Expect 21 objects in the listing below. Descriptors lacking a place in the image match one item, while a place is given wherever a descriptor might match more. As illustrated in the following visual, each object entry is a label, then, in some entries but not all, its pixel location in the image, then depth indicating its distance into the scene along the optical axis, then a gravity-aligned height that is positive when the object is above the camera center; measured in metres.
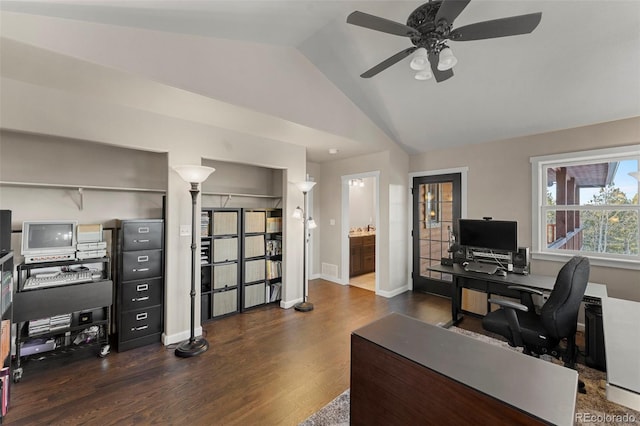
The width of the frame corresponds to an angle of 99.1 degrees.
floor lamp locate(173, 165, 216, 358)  2.72 -0.35
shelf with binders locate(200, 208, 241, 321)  3.58 -0.64
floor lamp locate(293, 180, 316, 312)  3.96 -0.37
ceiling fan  1.69 +1.25
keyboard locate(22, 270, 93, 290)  2.38 -0.59
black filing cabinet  2.80 -0.72
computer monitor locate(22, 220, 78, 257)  2.41 -0.21
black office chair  2.05 -0.83
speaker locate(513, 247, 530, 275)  3.31 -0.55
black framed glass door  4.56 -0.14
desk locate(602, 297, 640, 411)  1.24 -0.75
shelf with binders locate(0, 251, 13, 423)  1.85 -0.79
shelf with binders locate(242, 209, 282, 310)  3.91 -0.65
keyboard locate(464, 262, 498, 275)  3.23 -0.64
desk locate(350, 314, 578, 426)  0.96 -0.65
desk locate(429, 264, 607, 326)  2.70 -0.74
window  3.14 +0.13
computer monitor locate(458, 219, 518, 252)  3.32 -0.24
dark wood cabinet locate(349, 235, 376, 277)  5.74 -0.86
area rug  1.89 -1.42
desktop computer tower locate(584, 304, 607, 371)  2.48 -1.14
